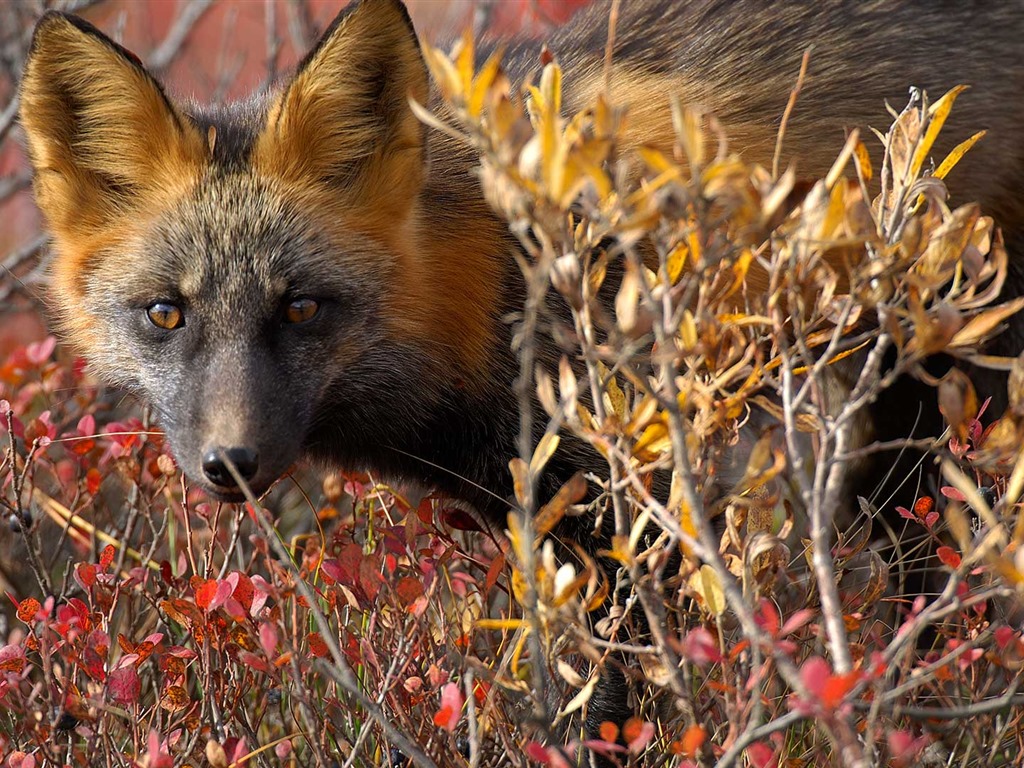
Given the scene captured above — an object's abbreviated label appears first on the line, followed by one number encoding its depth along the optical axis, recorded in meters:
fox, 6.63
